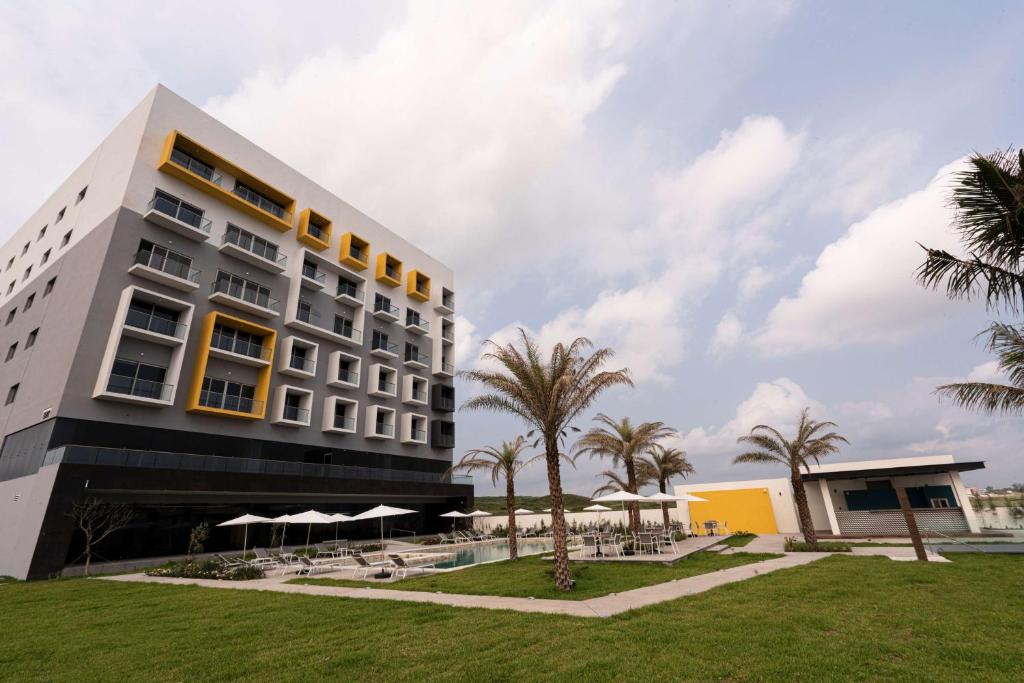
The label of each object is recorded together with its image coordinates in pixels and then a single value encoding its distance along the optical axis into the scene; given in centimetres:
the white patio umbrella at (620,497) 1911
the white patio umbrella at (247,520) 1928
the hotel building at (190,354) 2044
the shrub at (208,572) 1622
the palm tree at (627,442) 2455
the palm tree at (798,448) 2108
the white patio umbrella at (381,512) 2098
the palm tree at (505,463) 2078
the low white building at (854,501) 2472
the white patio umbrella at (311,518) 1972
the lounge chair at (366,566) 1663
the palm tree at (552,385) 1393
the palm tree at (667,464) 2864
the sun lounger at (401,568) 1568
